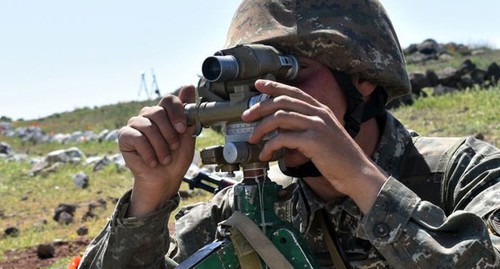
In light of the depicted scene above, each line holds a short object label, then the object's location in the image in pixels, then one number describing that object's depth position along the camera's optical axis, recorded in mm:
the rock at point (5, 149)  24812
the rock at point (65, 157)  18891
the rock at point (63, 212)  11570
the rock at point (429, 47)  32562
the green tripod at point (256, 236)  2436
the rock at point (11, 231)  11258
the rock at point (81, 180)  15094
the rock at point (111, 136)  24319
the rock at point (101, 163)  17016
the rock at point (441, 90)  17548
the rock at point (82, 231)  10141
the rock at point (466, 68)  19406
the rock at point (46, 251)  9008
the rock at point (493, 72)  18984
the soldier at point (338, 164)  2408
